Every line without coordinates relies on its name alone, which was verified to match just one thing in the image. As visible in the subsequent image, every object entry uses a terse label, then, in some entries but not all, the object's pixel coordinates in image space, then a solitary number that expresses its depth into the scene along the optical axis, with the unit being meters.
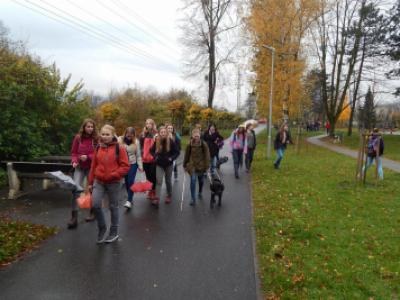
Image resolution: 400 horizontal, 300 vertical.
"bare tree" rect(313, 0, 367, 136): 29.27
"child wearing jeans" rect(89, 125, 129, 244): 4.88
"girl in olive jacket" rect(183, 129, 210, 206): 7.38
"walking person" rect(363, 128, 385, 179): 10.44
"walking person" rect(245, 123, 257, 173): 11.73
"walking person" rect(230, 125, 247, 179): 11.14
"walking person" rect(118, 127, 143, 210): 6.88
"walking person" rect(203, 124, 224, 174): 10.73
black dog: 7.32
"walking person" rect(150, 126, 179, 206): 7.11
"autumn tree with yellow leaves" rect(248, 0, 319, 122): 23.62
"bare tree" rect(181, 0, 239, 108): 30.75
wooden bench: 7.33
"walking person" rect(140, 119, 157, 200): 7.21
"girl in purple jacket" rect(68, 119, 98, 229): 5.66
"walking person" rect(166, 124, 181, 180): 7.35
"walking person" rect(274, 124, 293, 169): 12.40
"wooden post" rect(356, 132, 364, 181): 9.58
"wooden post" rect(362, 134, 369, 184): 9.65
